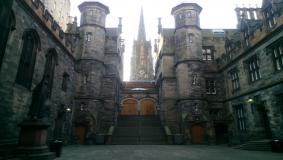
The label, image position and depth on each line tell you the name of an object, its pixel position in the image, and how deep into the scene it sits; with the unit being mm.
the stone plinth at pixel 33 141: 8734
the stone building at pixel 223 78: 14594
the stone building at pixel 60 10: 27844
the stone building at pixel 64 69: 10383
